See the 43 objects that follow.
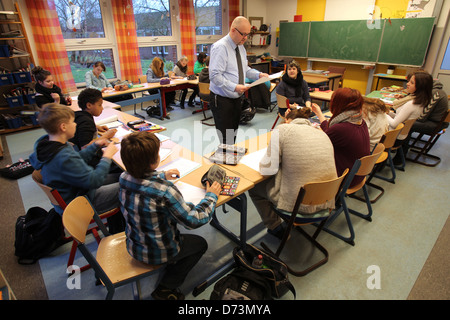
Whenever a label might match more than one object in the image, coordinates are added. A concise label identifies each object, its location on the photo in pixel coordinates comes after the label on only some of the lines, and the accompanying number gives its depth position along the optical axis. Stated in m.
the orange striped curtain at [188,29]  6.07
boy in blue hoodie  1.61
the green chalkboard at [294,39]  6.92
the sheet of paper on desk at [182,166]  1.89
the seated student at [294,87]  3.80
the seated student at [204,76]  4.79
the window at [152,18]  5.82
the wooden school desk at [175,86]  5.09
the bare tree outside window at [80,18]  4.92
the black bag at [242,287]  1.54
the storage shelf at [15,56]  4.27
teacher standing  2.61
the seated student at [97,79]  4.46
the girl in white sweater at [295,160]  1.63
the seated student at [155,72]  5.27
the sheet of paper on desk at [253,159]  1.96
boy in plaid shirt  1.22
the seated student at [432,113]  3.19
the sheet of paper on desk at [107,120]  2.88
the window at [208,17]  6.71
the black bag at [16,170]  3.18
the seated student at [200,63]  5.73
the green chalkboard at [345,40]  5.81
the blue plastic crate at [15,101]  4.49
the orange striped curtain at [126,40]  5.27
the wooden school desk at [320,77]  5.26
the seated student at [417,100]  2.86
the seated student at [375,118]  2.42
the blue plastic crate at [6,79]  4.30
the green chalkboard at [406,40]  5.11
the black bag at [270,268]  1.62
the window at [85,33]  4.98
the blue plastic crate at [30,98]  4.65
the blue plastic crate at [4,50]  4.20
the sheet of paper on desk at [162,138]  2.41
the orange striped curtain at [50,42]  4.46
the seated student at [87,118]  2.17
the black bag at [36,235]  2.01
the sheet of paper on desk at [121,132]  2.60
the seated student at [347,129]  1.88
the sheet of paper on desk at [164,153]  2.07
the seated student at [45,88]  3.40
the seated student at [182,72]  5.81
